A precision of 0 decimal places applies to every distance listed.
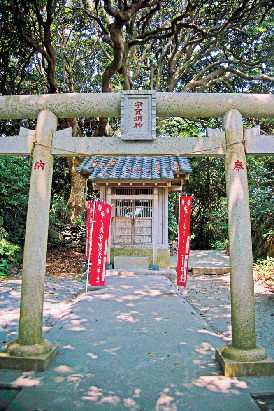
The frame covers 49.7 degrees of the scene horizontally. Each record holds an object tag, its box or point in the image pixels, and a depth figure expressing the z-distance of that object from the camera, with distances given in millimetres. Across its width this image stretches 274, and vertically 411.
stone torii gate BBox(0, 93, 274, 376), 3932
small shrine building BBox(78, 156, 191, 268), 11375
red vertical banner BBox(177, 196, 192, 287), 7285
